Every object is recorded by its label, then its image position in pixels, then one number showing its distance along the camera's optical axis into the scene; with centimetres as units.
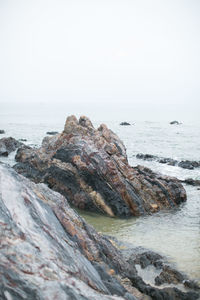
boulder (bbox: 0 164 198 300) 661
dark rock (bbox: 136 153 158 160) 4462
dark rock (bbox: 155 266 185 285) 1297
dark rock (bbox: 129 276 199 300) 1118
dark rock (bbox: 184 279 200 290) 1255
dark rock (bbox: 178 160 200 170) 3884
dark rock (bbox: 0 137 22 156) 4534
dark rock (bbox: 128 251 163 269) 1443
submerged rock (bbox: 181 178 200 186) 3092
